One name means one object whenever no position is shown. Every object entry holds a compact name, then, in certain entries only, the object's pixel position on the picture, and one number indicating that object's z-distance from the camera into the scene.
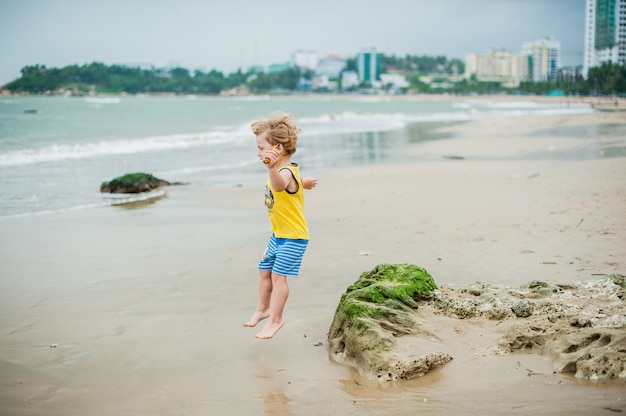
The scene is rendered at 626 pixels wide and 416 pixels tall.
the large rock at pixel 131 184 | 11.98
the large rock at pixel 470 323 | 3.44
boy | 3.98
